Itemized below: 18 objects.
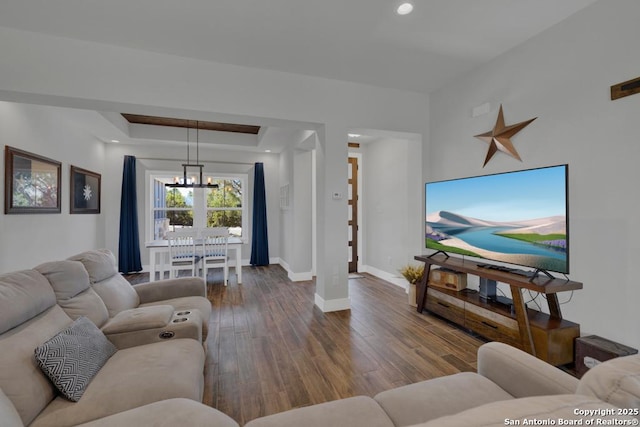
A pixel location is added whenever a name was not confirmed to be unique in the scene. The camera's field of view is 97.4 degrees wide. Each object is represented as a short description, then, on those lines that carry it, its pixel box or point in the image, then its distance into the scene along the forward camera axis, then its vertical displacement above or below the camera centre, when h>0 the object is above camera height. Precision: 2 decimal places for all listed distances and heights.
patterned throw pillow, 1.25 -0.70
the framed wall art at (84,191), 4.43 +0.39
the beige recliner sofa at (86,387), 1.00 -0.74
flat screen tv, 2.20 -0.05
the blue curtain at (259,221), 6.35 -0.20
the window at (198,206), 6.07 +0.16
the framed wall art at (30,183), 3.04 +0.38
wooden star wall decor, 2.83 +0.80
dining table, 4.52 -0.61
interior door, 5.73 +0.05
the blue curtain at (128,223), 5.59 -0.19
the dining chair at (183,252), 4.42 -0.63
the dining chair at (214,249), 4.82 -0.63
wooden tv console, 2.17 -0.92
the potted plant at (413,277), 3.63 -0.84
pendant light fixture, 4.68 +0.73
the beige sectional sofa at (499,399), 0.51 -0.70
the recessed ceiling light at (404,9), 2.22 +1.64
